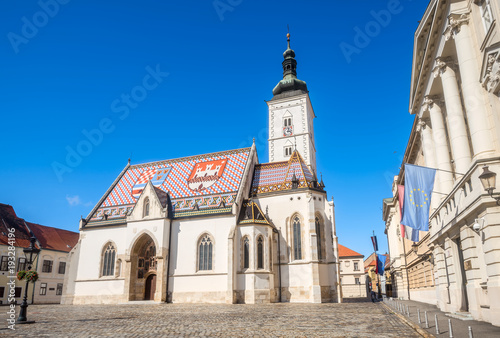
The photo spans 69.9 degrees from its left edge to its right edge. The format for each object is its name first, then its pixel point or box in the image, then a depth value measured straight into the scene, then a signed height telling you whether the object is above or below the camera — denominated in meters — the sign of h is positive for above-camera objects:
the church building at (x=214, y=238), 32.41 +3.28
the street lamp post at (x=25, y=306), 15.47 -1.32
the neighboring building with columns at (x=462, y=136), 11.02 +5.29
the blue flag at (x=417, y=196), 14.81 +3.13
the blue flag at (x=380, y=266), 43.85 +0.76
